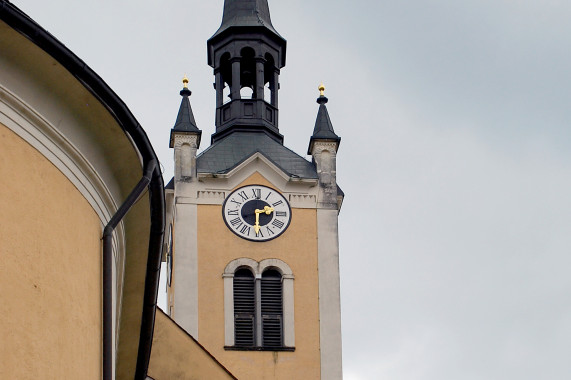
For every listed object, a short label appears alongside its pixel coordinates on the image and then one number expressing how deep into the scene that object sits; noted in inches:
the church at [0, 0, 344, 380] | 451.2
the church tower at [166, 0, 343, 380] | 1476.0
